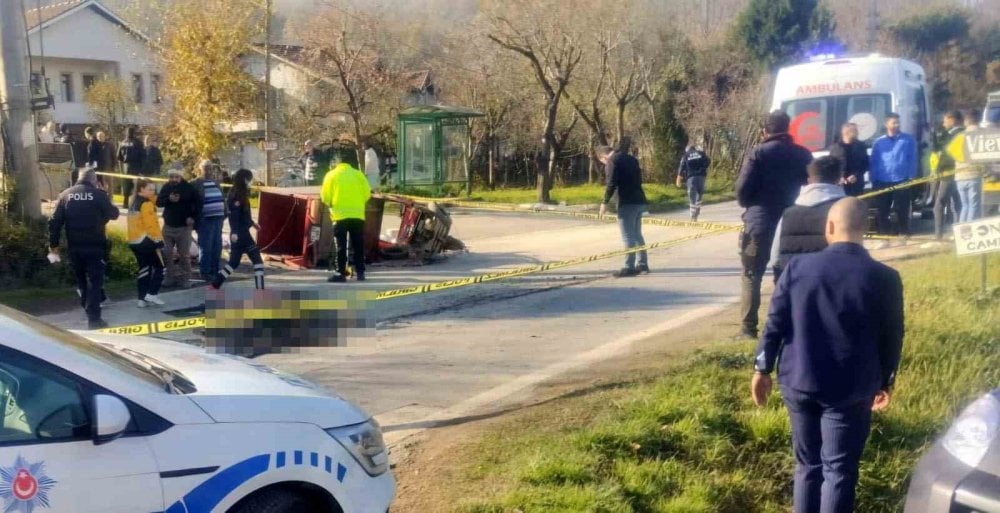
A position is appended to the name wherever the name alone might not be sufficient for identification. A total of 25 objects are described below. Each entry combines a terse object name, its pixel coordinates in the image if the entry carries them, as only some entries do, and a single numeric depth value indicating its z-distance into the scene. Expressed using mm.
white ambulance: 15609
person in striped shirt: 12445
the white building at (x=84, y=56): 45656
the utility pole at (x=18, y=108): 12586
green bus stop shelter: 28359
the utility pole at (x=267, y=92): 24172
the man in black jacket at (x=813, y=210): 6555
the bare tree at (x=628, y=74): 30703
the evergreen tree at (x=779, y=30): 39188
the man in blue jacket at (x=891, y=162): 13828
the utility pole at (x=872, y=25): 27406
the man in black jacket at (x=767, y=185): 7777
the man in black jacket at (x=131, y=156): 20047
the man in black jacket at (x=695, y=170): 20578
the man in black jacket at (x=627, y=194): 12445
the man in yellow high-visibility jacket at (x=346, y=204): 12562
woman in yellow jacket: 11117
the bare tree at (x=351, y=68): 30031
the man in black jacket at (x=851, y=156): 13078
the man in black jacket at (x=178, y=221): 11906
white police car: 3359
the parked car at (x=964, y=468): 3715
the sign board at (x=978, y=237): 7793
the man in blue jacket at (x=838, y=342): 4371
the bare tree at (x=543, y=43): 25328
